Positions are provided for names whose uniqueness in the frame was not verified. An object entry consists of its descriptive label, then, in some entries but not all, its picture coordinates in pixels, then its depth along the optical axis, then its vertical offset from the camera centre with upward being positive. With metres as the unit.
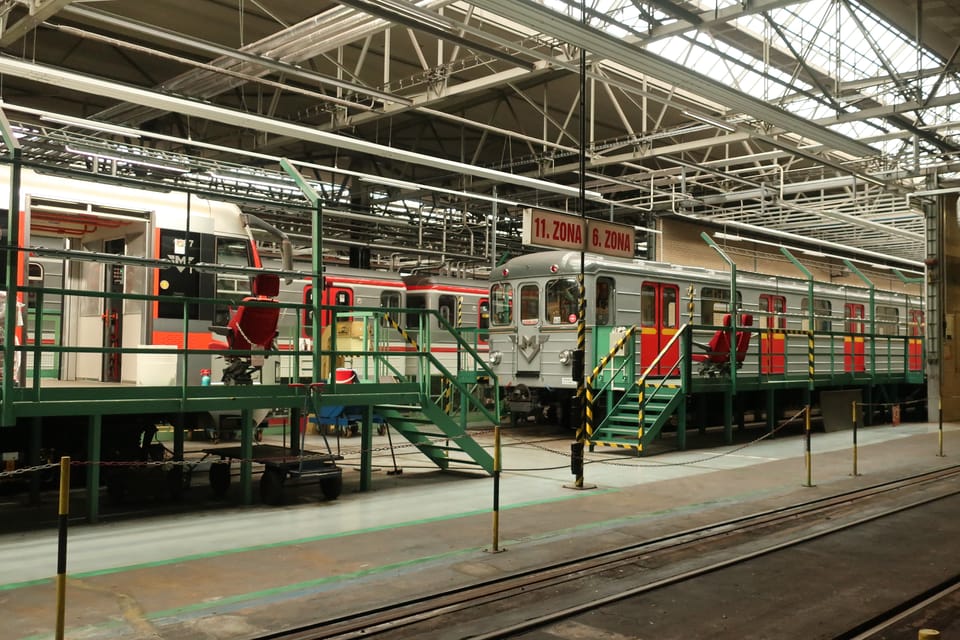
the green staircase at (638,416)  14.55 -1.09
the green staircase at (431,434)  11.26 -1.08
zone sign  9.79 +1.48
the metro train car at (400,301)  17.94 +1.24
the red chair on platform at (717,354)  16.45 +0.04
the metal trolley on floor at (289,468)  9.81 -1.38
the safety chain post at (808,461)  11.25 -1.38
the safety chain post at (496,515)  7.56 -1.44
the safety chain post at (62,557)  4.81 -1.19
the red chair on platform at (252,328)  9.52 +0.26
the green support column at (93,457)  8.51 -1.07
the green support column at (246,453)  9.80 -1.18
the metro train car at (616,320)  16.61 +0.74
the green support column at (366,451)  10.95 -1.26
